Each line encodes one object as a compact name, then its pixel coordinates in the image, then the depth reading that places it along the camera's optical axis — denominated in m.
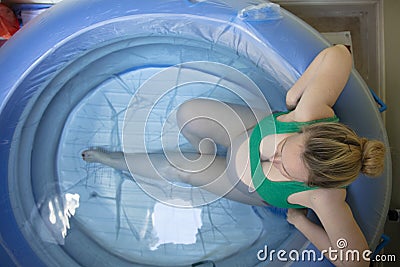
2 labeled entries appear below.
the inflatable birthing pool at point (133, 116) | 1.23
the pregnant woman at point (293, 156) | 1.01
